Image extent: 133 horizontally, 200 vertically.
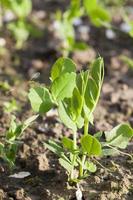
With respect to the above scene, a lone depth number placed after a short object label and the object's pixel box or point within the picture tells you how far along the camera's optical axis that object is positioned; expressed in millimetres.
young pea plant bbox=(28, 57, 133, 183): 468
